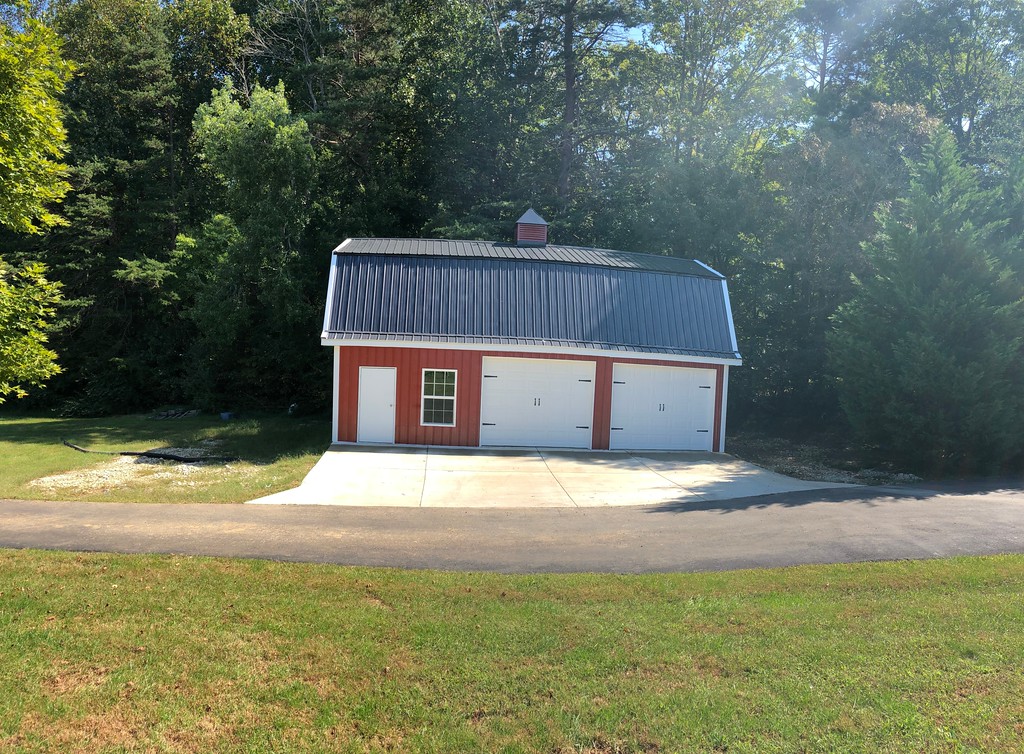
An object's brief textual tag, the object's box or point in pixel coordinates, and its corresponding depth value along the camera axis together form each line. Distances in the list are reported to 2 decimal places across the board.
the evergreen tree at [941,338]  14.43
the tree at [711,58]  30.73
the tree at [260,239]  20.48
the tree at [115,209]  27.14
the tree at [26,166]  8.70
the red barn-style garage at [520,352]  16.66
